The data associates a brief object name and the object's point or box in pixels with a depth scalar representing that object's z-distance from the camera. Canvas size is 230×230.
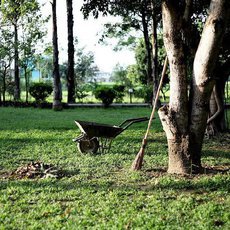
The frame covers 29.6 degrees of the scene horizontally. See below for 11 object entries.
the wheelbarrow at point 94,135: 7.96
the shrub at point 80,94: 22.78
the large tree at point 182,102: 6.25
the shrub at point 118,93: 22.17
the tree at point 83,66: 35.69
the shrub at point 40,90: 22.44
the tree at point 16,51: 23.25
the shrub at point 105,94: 20.88
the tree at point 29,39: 23.44
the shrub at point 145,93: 21.64
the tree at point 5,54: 22.97
